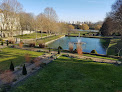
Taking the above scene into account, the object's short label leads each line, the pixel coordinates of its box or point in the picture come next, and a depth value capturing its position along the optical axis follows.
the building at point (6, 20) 36.84
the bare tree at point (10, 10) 34.75
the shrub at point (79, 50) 20.33
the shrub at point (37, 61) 14.21
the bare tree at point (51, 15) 53.34
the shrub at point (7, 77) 9.84
